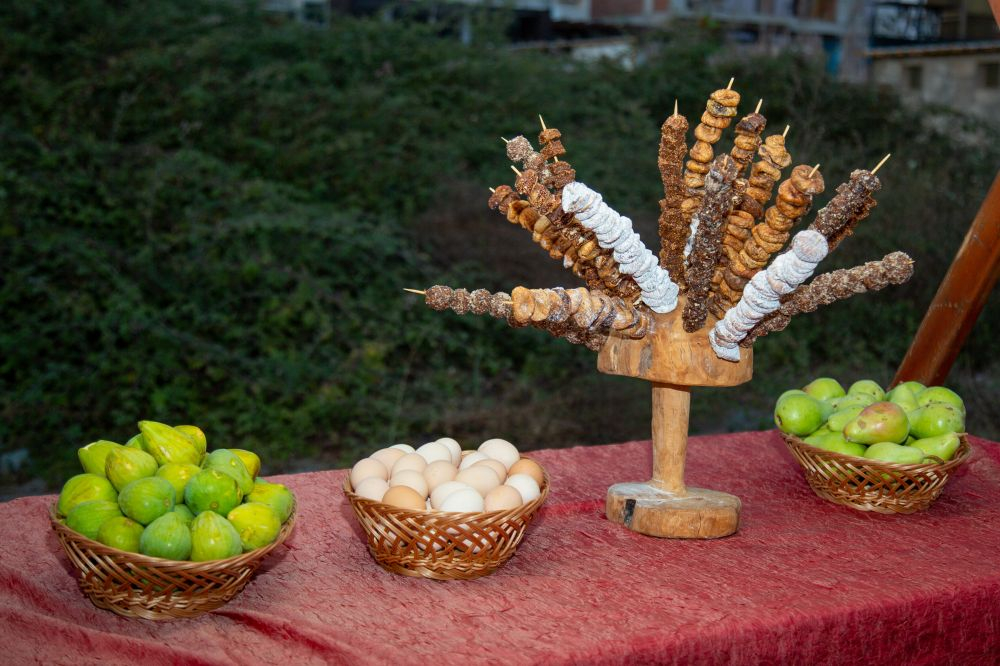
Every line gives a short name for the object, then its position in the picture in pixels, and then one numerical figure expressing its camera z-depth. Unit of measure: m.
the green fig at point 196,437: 1.63
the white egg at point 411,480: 1.63
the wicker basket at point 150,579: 1.38
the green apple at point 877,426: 1.98
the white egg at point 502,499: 1.58
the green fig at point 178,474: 1.50
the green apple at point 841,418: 2.05
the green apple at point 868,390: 2.18
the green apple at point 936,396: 2.14
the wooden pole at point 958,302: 2.37
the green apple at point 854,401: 2.12
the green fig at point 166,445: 1.57
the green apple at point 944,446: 1.97
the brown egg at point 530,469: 1.73
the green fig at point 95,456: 1.56
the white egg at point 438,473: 1.67
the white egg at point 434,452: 1.79
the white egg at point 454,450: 1.82
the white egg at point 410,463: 1.70
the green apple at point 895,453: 1.95
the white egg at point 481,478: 1.65
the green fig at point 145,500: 1.42
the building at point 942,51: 10.55
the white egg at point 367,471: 1.68
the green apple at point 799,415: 2.09
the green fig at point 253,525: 1.46
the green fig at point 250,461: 1.66
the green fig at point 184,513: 1.45
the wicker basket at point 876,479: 1.94
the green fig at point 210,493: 1.47
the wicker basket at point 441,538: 1.54
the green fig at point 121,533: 1.39
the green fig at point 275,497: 1.56
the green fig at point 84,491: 1.48
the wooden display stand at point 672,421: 1.81
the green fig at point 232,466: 1.55
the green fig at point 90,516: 1.42
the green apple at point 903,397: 2.13
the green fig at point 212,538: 1.40
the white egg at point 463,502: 1.57
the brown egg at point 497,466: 1.72
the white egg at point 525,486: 1.66
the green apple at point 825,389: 2.27
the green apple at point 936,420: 2.02
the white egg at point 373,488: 1.62
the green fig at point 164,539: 1.38
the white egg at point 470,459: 1.77
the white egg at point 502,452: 1.82
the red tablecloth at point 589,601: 1.38
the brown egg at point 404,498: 1.57
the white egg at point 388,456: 1.75
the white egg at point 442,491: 1.60
